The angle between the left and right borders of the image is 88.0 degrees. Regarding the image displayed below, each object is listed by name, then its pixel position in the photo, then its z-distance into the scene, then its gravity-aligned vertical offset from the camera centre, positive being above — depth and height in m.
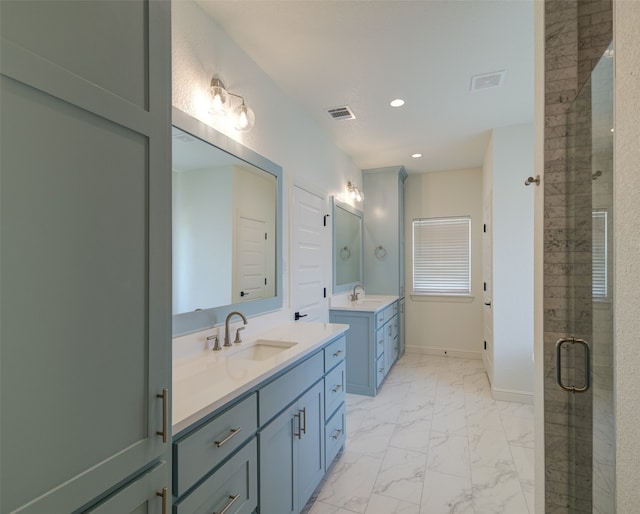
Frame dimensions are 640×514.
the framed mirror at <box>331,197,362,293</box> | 3.70 +0.16
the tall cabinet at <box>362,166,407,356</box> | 4.57 +0.39
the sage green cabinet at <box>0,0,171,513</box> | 0.59 +0.01
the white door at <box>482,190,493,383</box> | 3.61 -0.29
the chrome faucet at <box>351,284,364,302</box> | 4.09 -0.44
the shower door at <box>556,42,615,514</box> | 1.11 -0.19
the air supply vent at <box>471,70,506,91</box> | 2.41 +1.34
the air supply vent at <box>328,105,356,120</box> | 2.95 +1.34
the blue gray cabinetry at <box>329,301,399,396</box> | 3.42 -0.93
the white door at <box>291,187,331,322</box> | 2.80 +0.04
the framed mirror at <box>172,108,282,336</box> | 1.65 +0.18
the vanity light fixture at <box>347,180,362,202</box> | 4.12 +0.86
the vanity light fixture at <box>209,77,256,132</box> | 1.80 +0.87
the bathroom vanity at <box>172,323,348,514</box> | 1.06 -0.67
